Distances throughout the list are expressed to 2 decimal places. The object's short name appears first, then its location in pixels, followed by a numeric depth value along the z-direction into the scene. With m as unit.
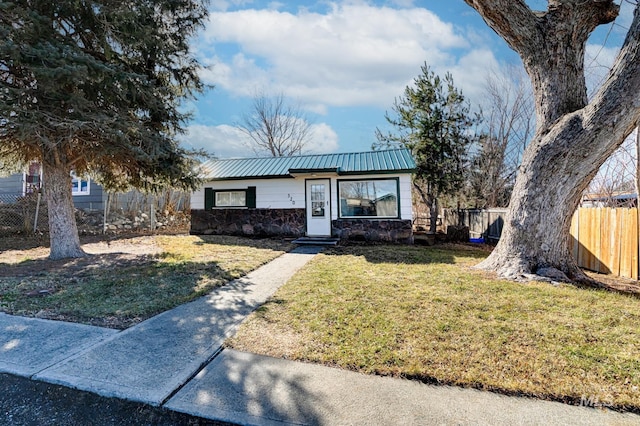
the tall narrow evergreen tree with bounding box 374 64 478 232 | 12.66
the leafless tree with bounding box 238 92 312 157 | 22.67
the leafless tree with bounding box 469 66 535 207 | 13.54
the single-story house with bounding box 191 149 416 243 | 10.16
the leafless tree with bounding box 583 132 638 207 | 7.35
